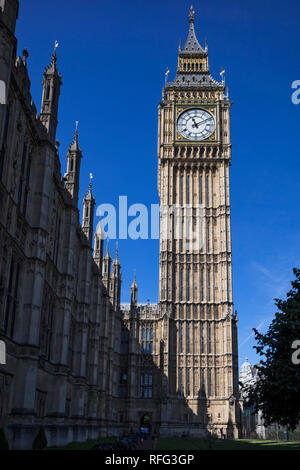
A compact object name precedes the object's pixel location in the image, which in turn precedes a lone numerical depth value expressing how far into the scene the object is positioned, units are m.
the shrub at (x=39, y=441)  23.48
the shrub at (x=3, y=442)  17.09
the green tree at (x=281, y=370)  25.58
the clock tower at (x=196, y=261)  71.44
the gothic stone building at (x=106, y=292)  24.80
